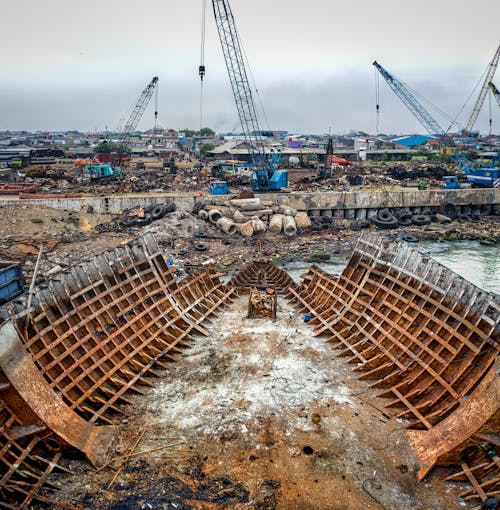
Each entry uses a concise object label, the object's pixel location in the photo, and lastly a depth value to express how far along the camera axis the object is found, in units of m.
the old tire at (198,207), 34.66
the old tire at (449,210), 40.19
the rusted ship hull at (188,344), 7.70
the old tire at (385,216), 37.24
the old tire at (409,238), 33.19
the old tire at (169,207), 33.15
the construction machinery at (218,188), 39.19
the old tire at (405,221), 37.44
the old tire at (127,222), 31.10
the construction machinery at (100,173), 44.16
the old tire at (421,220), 37.66
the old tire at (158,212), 32.08
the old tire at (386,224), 36.28
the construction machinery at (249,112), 38.66
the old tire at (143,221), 31.11
